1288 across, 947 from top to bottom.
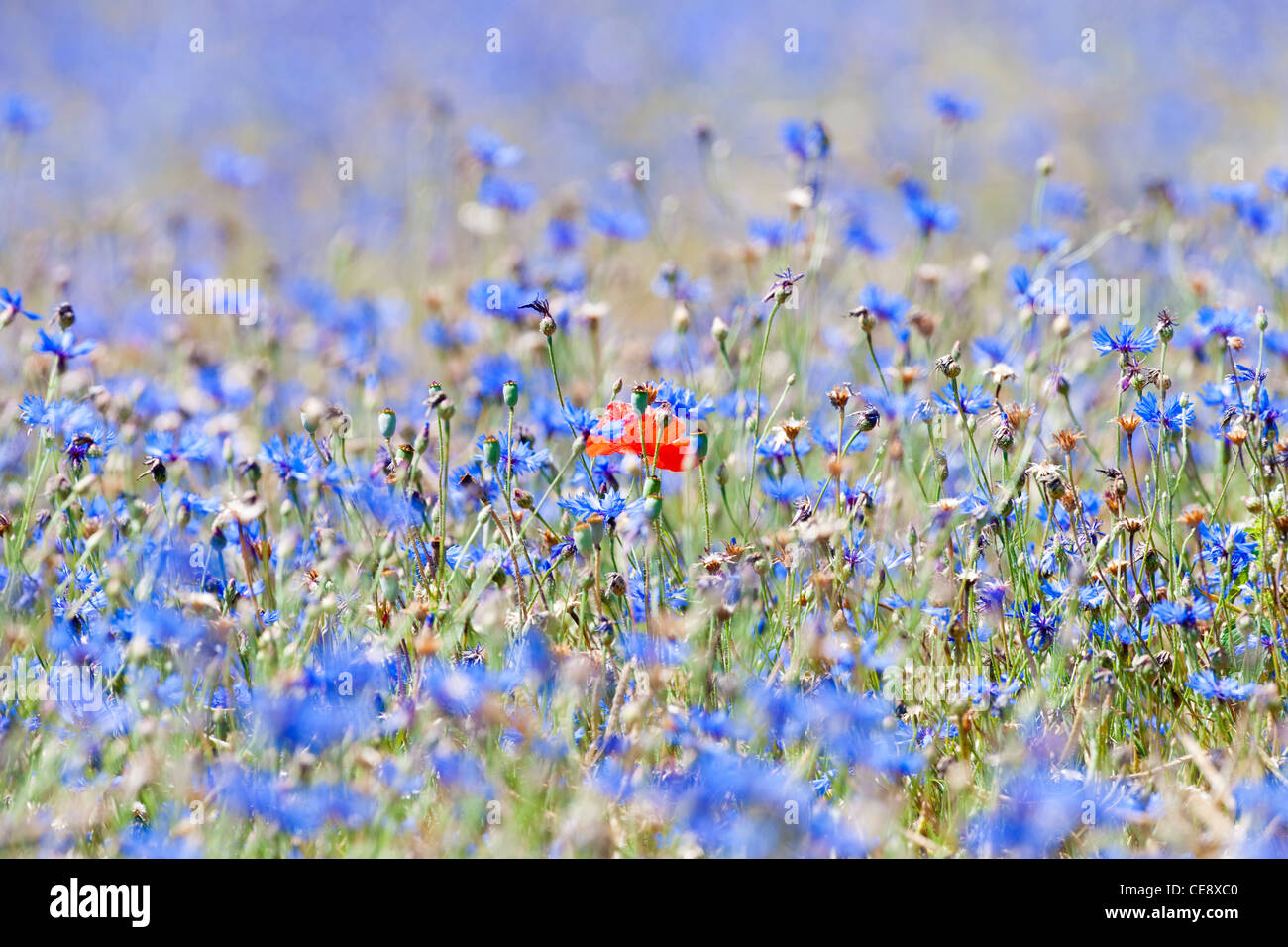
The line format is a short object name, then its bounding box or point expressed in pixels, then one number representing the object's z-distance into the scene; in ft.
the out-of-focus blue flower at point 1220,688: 6.71
